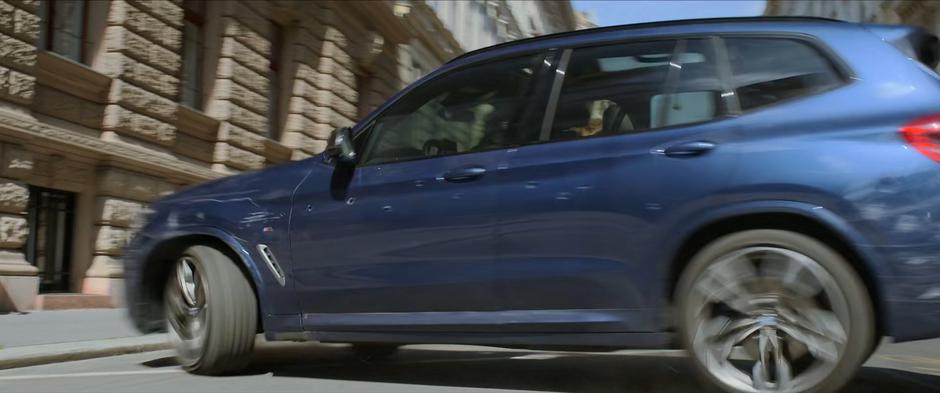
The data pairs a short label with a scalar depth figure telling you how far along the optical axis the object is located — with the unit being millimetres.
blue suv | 3482
